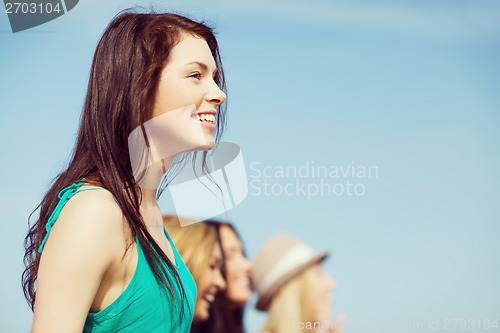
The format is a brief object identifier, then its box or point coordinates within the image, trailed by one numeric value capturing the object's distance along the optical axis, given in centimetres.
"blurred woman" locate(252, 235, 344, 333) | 247
